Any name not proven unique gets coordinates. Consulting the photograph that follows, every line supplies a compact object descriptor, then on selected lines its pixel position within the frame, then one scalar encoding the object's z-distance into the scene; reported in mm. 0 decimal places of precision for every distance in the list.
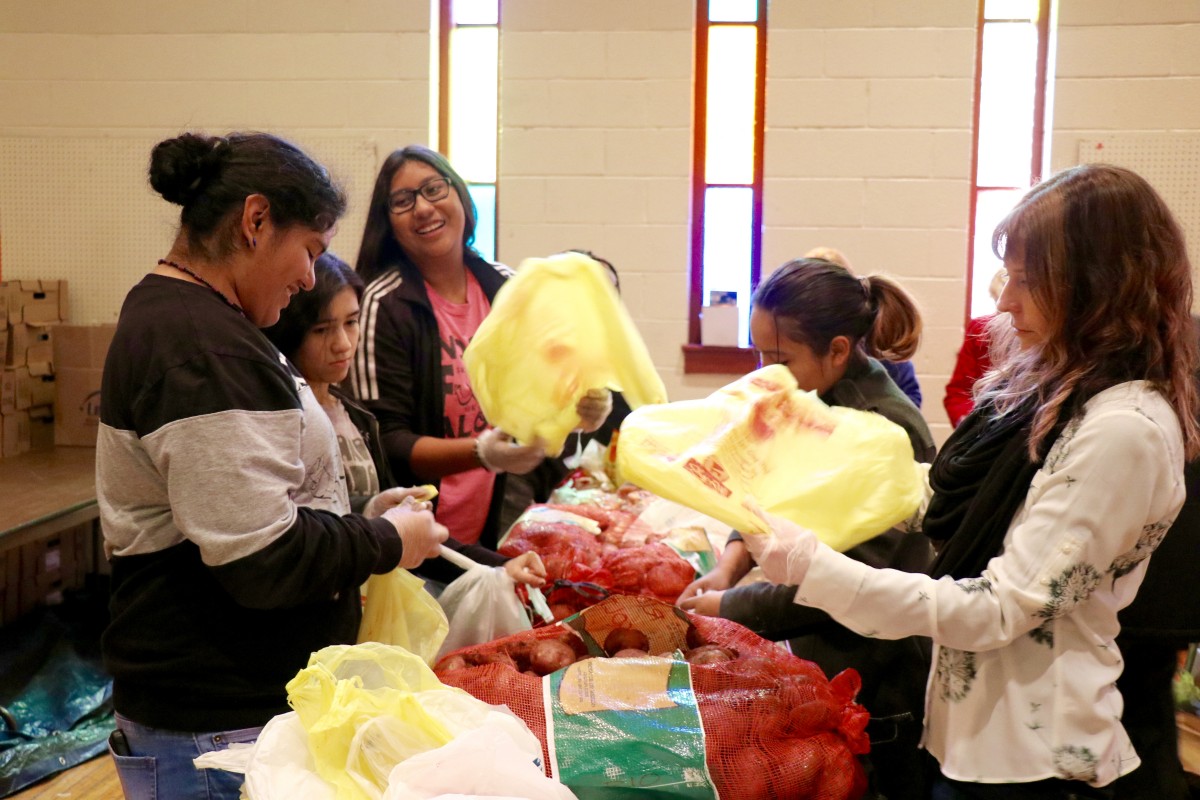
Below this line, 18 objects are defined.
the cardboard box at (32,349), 4184
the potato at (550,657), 1619
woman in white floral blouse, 1237
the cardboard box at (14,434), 4133
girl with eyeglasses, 2314
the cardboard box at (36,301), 4238
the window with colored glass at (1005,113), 4395
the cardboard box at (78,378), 4309
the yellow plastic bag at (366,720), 1237
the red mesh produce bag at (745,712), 1383
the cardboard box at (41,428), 4262
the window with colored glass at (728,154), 4457
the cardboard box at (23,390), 4109
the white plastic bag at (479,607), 1833
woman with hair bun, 1238
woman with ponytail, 1748
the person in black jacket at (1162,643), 1410
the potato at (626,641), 1645
